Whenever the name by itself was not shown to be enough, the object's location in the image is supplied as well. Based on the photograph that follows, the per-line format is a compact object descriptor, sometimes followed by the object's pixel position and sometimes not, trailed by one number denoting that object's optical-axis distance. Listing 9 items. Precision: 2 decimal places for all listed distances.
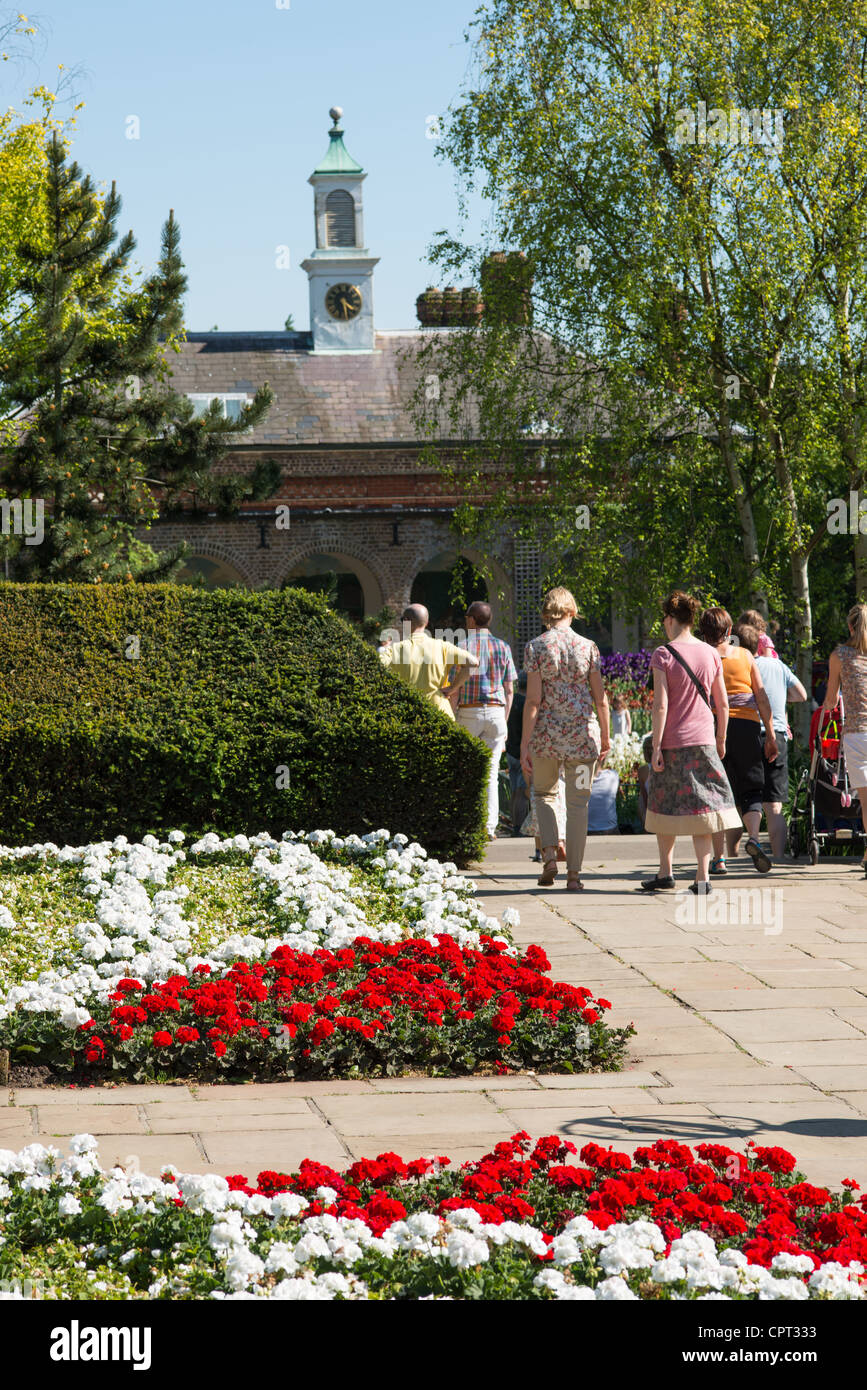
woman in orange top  18.64
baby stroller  19.06
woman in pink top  16.22
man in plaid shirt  21.23
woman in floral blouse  16.87
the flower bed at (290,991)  9.98
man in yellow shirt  20.25
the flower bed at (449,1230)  6.02
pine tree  36.09
